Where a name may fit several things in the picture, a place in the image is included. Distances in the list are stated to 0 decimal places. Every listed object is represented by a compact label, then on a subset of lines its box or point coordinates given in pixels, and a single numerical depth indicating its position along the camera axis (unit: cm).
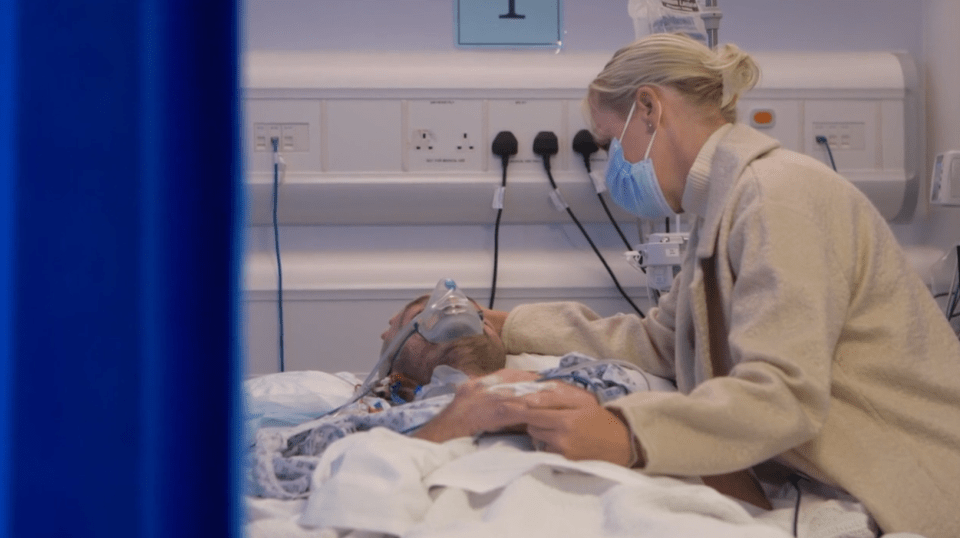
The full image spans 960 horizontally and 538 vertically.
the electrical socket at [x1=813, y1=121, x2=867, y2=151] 290
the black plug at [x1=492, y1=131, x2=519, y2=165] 281
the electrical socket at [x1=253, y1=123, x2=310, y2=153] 279
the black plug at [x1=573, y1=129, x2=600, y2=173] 282
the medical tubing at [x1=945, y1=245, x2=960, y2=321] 261
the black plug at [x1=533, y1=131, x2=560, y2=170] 282
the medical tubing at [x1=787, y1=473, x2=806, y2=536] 116
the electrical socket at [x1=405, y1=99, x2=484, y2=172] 283
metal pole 238
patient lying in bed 130
